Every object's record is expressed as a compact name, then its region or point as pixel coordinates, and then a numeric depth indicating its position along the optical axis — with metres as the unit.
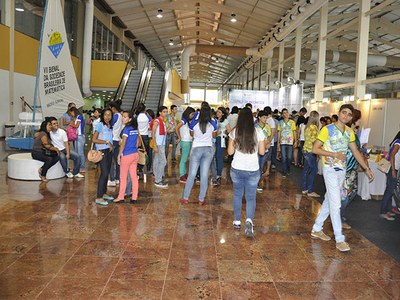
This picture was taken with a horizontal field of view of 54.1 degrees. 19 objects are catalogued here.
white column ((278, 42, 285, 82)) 17.59
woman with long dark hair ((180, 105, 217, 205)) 5.40
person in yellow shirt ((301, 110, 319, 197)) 6.25
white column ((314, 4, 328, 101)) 12.05
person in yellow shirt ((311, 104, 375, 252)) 3.87
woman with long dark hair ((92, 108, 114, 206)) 5.34
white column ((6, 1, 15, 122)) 12.85
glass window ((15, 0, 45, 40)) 13.57
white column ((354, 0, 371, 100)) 9.30
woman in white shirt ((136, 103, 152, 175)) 6.79
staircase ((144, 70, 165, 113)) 15.08
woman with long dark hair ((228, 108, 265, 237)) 4.20
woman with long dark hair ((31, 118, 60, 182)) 6.61
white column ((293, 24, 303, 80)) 14.64
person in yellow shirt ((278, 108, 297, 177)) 8.04
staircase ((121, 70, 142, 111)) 14.89
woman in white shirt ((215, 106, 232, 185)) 7.36
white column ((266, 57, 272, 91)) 20.06
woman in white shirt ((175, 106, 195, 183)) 6.94
